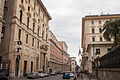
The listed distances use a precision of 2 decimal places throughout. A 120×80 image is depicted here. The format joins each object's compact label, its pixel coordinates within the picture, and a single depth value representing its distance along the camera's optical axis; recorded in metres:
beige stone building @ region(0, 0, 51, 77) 32.91
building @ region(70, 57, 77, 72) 160.52
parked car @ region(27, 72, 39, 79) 33.06
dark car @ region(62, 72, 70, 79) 35.78
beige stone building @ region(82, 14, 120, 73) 59.81
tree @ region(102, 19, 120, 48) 32.84
